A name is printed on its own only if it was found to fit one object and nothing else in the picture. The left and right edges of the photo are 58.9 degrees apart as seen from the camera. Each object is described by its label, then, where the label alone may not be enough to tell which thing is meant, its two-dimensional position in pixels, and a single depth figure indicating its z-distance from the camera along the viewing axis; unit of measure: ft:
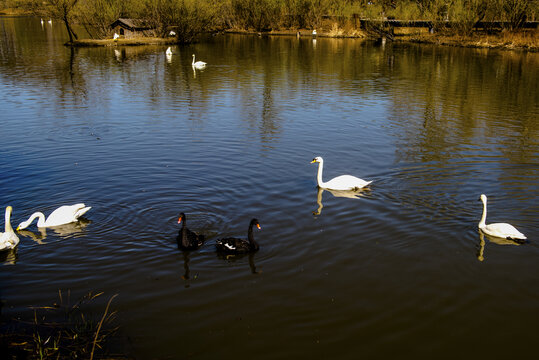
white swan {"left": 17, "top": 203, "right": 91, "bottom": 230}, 34.14
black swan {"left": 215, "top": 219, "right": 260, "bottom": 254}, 30.38
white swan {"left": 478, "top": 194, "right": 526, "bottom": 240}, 32.42
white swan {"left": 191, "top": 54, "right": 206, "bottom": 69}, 123.75
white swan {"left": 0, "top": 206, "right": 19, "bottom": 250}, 30.50
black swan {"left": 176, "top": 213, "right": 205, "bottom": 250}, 30.86
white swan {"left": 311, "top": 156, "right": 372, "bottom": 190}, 41.75
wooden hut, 200.95
